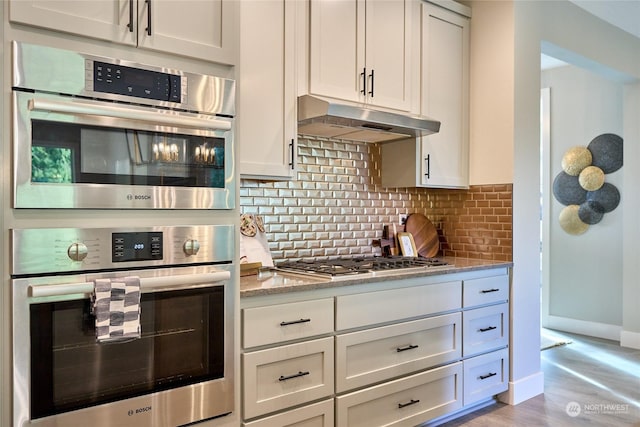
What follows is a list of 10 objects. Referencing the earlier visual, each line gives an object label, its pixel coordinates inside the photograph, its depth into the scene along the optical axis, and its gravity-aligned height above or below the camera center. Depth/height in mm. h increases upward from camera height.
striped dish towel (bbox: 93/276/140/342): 1565 -326
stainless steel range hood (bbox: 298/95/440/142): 2512 +446
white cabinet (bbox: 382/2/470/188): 3166 +625
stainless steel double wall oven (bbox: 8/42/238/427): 1507 -115
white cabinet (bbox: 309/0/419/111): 2641 +860
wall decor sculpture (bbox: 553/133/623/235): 4738 +236
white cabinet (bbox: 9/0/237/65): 1545 +606
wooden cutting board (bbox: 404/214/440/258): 3498 -189
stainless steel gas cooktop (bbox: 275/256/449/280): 2447 -318
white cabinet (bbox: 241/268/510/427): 2084 -710
